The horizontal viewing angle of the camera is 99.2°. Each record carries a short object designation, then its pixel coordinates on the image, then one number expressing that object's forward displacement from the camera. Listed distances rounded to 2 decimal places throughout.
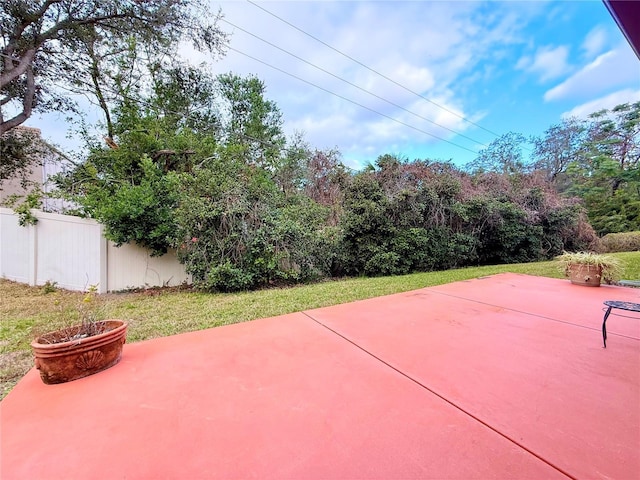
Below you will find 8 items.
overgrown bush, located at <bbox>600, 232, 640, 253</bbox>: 12.16
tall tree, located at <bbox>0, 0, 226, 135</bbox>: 6.52
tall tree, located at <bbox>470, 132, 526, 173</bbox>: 18.56
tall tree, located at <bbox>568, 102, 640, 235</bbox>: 14.75
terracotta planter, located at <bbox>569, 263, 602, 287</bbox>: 5.53
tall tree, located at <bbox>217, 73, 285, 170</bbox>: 11.50
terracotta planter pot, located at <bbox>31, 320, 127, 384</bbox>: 2.05
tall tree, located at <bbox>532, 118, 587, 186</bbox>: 17.89
